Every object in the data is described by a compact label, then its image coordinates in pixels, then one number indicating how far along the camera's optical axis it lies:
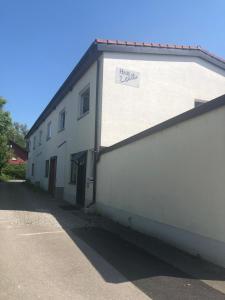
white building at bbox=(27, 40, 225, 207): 8.65
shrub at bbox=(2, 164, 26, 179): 30.24
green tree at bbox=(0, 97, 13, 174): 16.26
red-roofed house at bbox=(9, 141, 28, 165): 37.72
